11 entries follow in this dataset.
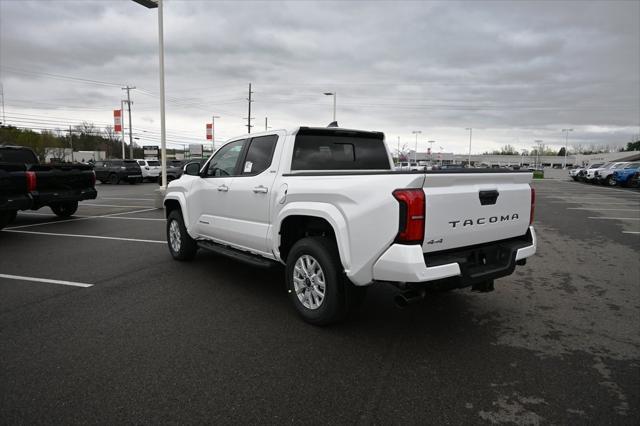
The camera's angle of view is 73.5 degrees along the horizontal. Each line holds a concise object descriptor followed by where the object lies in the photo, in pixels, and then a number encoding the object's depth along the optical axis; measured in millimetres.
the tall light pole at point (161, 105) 13055
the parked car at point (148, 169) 30438
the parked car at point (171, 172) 28841
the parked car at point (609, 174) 30355
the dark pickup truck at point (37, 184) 8953
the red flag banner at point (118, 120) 54062
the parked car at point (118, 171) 28672
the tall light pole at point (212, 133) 65188
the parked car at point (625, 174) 28344
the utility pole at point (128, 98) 66188
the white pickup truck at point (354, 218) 3273
